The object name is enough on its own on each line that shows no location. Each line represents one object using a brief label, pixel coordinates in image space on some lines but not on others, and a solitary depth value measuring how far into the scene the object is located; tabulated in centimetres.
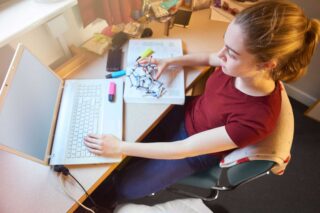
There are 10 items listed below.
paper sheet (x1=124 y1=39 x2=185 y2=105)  93
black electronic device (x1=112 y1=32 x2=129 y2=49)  116
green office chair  69
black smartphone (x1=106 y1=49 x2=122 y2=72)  105
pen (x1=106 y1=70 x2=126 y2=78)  101
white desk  71
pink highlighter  92
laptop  67
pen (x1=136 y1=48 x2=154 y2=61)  108
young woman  64
